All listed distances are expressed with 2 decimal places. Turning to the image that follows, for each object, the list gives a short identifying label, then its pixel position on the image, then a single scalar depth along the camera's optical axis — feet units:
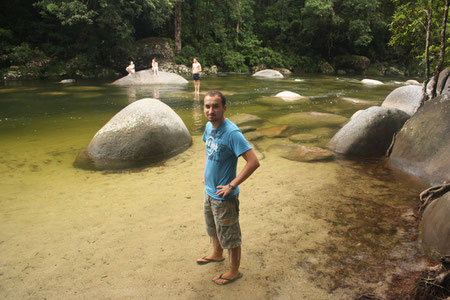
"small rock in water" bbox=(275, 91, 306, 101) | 42.63
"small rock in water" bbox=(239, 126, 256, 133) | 25.81
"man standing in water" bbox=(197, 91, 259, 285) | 8.06
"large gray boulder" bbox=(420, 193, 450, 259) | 9.37
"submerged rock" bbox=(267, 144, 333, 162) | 18.95
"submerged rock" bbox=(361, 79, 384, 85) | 66.44
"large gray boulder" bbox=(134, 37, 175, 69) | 81.10
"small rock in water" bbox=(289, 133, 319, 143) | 23.28
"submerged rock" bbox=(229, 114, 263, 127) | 28.40
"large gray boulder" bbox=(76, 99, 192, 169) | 19.42
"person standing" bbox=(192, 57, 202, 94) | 47.58
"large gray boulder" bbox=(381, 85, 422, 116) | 28.84
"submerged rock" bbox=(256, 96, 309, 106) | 39.63
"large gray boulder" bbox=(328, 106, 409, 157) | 20.03
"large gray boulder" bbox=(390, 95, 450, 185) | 15.58
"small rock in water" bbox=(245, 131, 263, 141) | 23.77
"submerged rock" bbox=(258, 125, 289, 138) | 24.68
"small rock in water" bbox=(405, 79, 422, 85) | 65.59
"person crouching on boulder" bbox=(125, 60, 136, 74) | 64.18
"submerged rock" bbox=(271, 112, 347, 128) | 28.21
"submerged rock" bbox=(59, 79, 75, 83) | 60.65
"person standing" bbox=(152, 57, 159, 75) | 61.78
